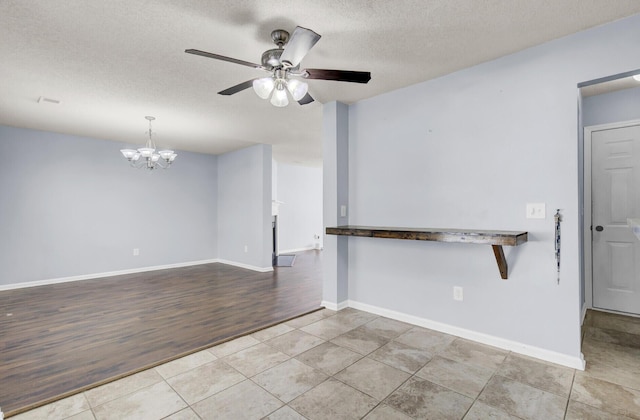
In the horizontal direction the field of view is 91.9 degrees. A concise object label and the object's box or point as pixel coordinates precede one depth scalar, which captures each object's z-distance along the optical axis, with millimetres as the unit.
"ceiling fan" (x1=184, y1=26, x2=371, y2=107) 1958
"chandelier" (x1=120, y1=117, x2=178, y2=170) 4004
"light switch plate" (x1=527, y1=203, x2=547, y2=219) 2342
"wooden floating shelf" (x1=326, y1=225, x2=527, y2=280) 2170
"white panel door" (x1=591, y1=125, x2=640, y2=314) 3223
